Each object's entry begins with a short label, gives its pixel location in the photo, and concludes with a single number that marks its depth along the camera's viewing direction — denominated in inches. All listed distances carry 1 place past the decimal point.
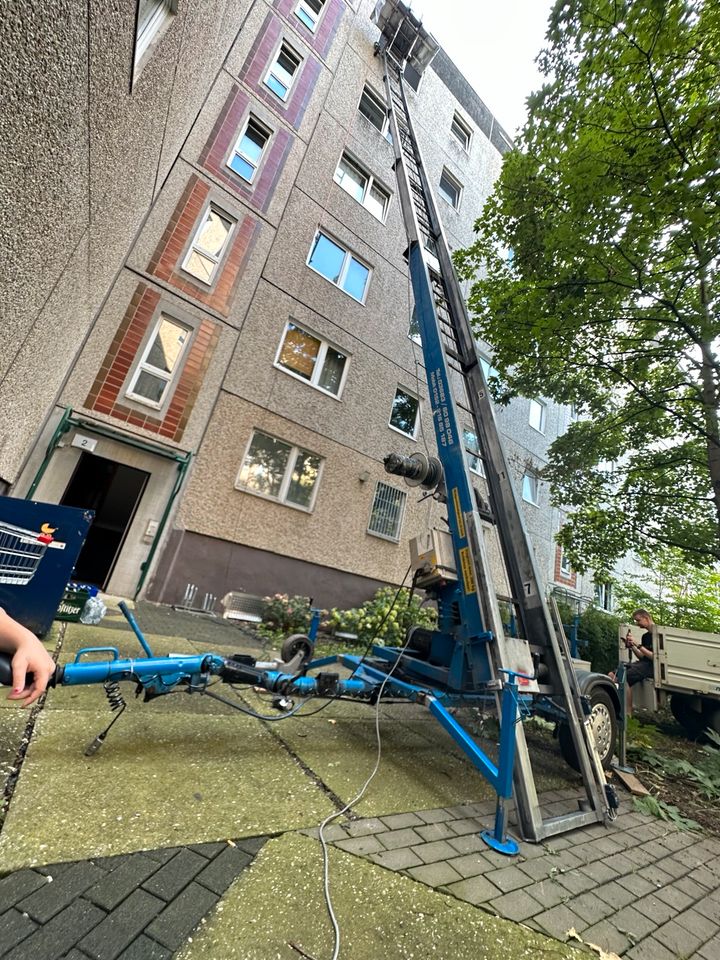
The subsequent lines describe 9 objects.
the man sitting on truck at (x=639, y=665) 252.1
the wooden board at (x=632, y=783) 152.7
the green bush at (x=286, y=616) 311.1
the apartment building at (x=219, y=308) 112.6
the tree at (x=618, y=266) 206.1
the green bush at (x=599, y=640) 493.7
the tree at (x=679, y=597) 527.8
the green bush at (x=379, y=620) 329.7
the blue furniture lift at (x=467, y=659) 101.3
